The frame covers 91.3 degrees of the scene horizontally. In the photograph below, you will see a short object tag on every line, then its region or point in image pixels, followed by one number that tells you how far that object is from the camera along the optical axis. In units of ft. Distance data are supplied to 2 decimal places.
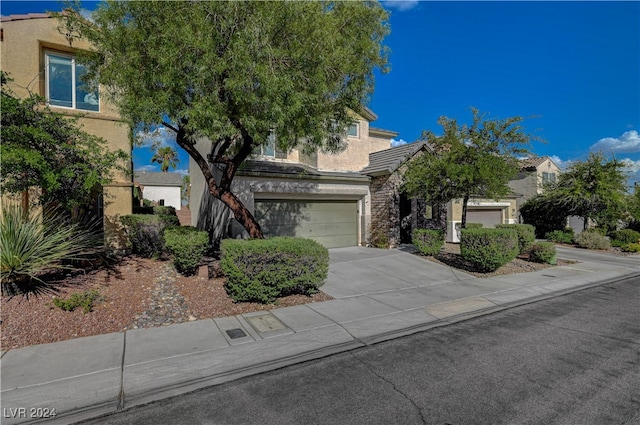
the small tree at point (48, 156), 19.94
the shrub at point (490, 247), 33.53
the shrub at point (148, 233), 31.76
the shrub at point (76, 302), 19.34
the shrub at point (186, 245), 26.14
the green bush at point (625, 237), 58.59
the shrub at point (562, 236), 62.95
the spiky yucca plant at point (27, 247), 19.67
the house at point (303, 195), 40.93
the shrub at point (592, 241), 56.24
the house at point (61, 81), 30.86
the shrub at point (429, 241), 40.70
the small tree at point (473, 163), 34.35
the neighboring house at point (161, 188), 126.52
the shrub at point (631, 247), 54.03
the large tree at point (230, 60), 20.10
